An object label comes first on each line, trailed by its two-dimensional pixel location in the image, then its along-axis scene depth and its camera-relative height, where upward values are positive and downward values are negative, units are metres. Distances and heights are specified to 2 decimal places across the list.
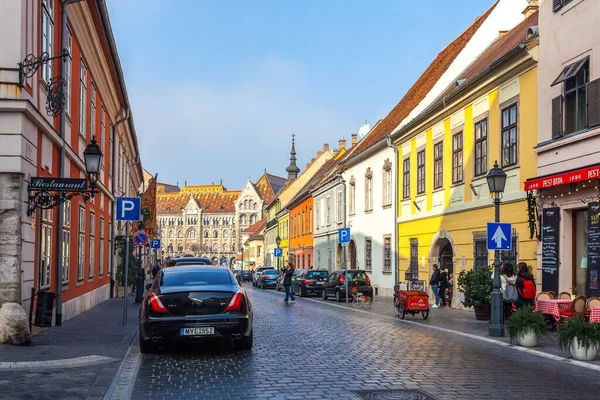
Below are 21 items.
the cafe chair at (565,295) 16.01 -1.23
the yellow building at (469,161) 19.89 +2.61
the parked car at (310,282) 35.94 -2.25
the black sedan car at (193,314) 11.34 -1.25
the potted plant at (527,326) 12.87 -1.54
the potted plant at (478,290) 18.47 -1.30
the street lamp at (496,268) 15.24 -0.63
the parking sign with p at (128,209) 16.84 +0.59
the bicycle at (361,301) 25.69 -2.27
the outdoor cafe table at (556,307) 15.16 -1.41
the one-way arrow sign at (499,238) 15.54 +0.02
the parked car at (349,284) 29.15 -1.95
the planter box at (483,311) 18.97 -1.90
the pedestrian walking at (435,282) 25.16 -1.52
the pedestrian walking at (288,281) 29.33 -1.83
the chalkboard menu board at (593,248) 15.84 -0.17
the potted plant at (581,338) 11.14 -1.52
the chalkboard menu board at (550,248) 17.64 -0.20
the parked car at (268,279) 47.89 -2.84
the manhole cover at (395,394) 7.89 -1.75
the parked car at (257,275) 51.86 -2.83
